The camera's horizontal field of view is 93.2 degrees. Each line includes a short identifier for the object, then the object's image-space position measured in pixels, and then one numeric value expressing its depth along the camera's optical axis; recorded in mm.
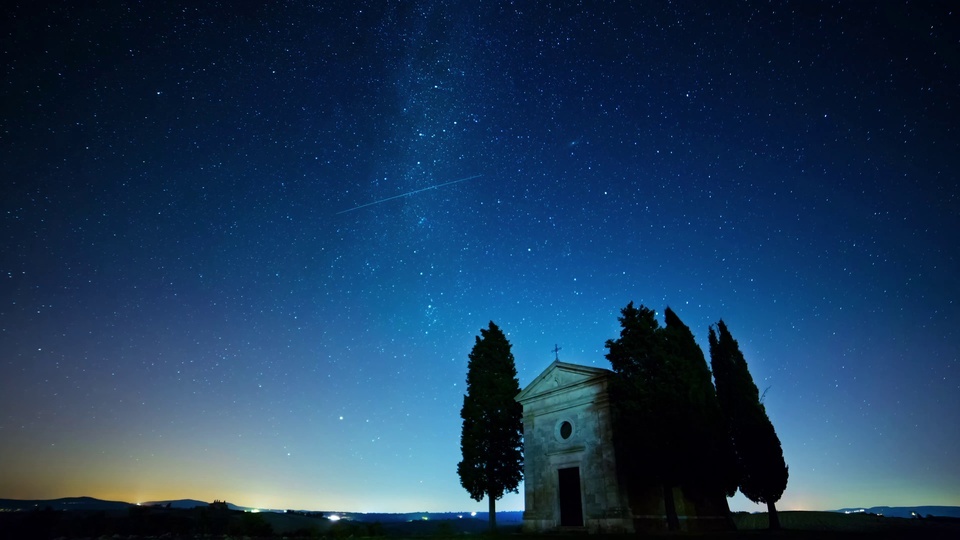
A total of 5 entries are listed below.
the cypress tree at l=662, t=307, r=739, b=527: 19844
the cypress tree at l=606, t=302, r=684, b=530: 20391
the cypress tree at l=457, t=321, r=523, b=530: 28312
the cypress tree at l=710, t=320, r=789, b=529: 22234
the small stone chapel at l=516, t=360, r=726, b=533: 22156
